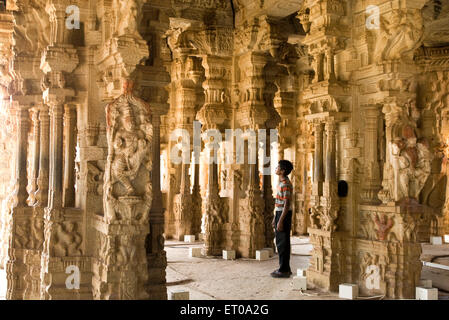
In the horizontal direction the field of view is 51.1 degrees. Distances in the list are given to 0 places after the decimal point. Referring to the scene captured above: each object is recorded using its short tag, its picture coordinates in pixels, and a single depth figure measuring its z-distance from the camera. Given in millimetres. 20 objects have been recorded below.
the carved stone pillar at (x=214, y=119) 10742
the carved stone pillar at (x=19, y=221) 7562
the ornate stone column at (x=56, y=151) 6446
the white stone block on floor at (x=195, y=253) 10836
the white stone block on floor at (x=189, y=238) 13594
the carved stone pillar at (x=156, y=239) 6105
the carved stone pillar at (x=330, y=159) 7867
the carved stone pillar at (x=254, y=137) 10438
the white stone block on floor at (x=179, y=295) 6395
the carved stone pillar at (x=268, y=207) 11203
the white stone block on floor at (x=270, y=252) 10547
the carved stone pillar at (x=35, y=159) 8312
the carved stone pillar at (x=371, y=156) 7631
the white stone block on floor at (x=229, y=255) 10484
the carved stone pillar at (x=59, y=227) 6148
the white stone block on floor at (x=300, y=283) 7602
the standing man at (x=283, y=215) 8328
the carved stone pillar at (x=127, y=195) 5117
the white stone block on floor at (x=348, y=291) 7125
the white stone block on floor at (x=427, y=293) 6809
